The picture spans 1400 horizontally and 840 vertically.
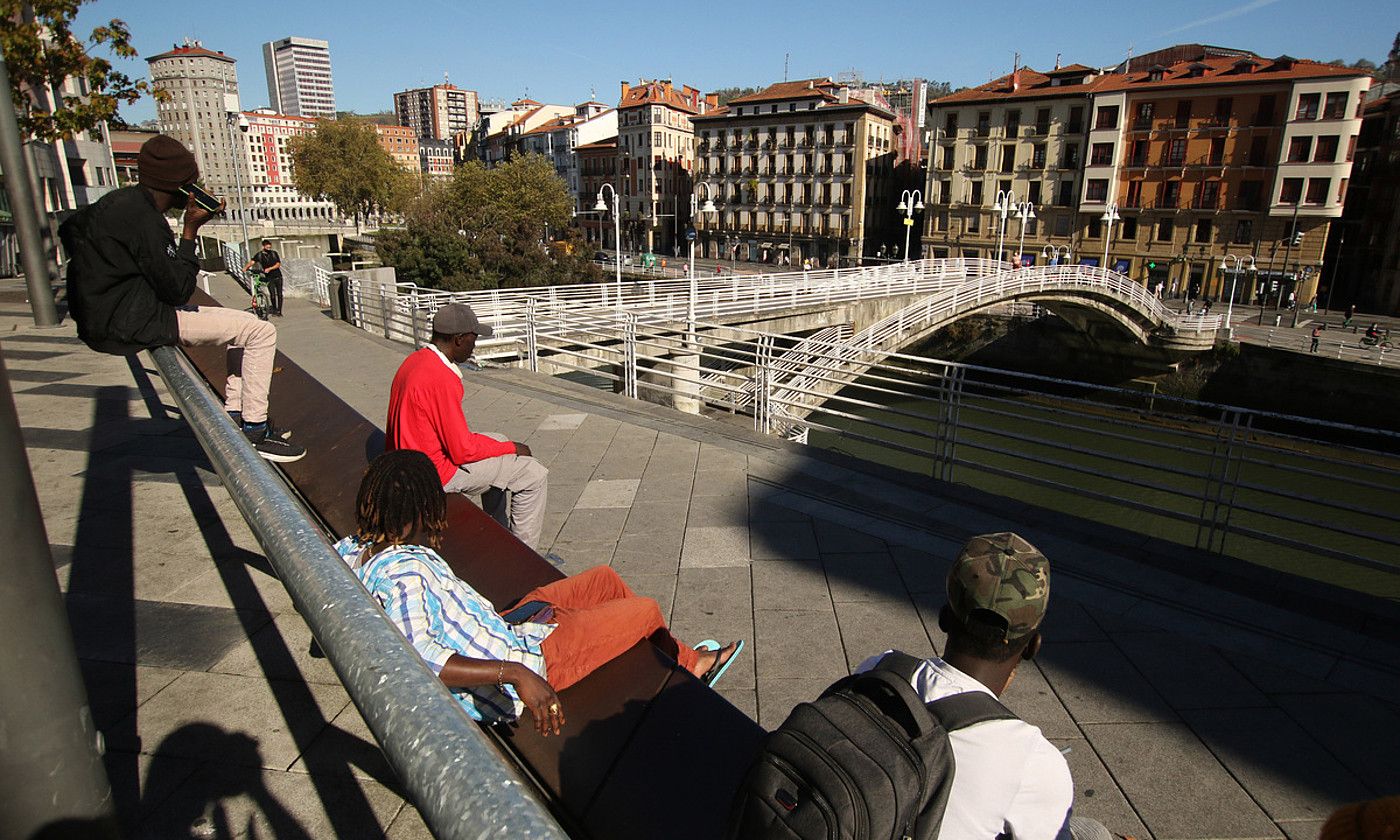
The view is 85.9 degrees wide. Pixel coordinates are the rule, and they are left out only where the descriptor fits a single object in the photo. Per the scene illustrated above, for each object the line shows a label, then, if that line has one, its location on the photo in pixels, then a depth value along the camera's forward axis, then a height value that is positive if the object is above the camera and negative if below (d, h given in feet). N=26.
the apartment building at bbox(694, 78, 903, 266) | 200.75 +13.72
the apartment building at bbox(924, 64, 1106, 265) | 171.73 +15.11
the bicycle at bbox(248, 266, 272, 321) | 59.57 -5.37
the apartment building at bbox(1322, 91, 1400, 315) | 147.84 -0.59
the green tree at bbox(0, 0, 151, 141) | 47.91 +10.13
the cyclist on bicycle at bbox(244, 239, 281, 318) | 58.23 -3.47
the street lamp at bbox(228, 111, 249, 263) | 112.64 +12.60
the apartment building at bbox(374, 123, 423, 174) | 566.77 +59.22
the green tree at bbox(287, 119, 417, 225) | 206.39 +15.87
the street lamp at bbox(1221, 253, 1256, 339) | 148.15 -7.07
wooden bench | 6.81 -5.13
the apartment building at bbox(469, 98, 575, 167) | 310.65 +40.68
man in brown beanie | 9.87 -0.50
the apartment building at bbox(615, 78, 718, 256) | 236.43 +19.93
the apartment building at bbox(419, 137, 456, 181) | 553.64 +47.23
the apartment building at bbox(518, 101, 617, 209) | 266.98 +31.19
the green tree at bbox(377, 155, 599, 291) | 119.34 -2.00
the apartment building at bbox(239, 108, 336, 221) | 439.63 +31.78
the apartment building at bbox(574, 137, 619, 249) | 253.85 +14.73
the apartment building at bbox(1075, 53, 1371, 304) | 143.43 +11.17
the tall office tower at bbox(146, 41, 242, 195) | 349.78 +56.78
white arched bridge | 41.52 -8.42
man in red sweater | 13.10 -3.60
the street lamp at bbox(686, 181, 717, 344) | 62.75 -7.65
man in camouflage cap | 5.26 -3.50
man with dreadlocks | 7.53 -4.21
